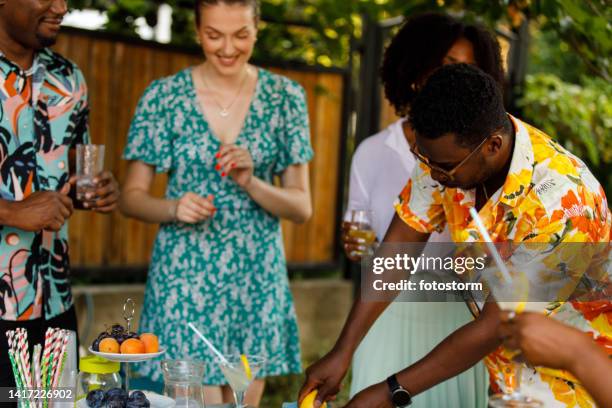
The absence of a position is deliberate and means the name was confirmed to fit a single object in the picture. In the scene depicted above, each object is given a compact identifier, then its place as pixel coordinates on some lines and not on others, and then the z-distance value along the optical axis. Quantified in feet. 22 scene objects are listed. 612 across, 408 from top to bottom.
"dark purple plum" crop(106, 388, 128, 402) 8.12
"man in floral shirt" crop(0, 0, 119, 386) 9.69
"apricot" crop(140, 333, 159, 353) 8.57
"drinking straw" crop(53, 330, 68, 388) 8.07
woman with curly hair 10.63
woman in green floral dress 11.51
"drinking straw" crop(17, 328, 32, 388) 7.99
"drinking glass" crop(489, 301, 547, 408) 5.92
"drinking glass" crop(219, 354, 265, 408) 8.59
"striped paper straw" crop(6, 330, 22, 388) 7.98
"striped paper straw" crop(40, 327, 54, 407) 8.02
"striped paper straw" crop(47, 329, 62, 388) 8.07
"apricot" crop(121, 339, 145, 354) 8.39
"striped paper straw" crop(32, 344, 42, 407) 7.97
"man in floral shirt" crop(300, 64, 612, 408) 7.29
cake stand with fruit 8.32
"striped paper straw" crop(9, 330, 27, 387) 7.97
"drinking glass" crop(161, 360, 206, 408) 8.50
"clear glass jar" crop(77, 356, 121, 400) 8.46
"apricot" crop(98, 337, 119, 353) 8.34
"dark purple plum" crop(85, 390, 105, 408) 8.12
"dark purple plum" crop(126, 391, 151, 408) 8.12
